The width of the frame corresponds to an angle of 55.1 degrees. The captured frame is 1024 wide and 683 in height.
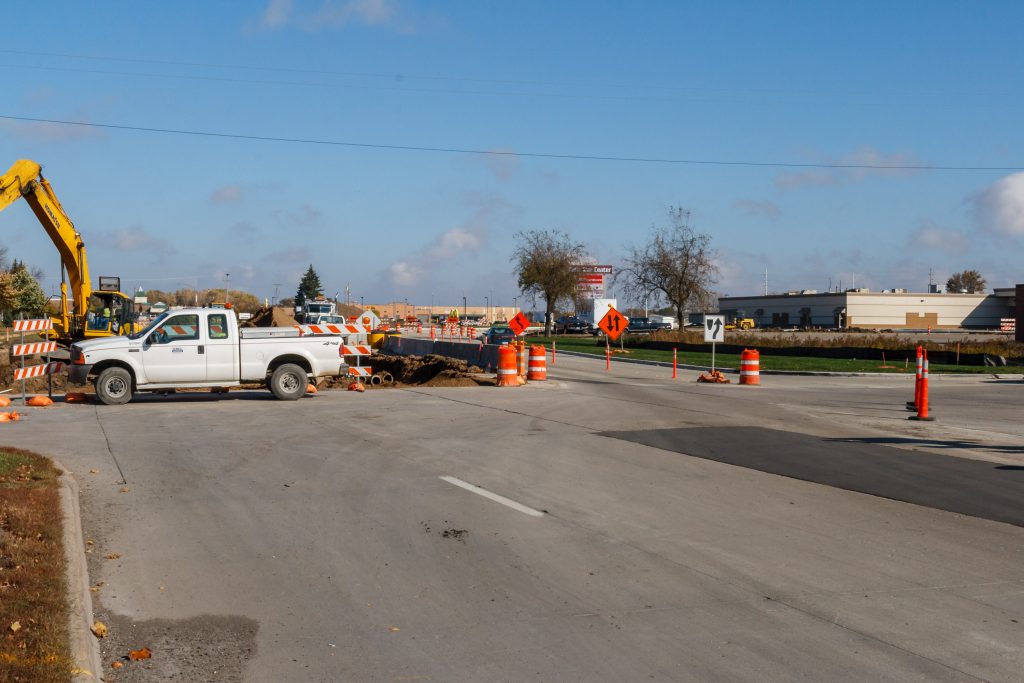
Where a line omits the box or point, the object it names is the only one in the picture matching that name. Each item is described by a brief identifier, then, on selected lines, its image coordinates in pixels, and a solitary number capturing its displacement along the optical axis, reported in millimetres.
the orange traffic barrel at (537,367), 27641
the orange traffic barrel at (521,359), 28023
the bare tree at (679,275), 71438
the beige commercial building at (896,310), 105750
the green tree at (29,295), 84188
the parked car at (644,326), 83362
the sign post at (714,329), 30297
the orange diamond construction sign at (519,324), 33672
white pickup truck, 20750
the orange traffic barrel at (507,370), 26375
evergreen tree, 152125
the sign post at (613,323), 34312
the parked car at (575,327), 93800
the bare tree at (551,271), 92688
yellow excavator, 29750
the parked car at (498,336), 57625
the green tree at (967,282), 180025
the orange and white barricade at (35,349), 21031
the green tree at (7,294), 63812
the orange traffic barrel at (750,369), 29594
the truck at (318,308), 62772
